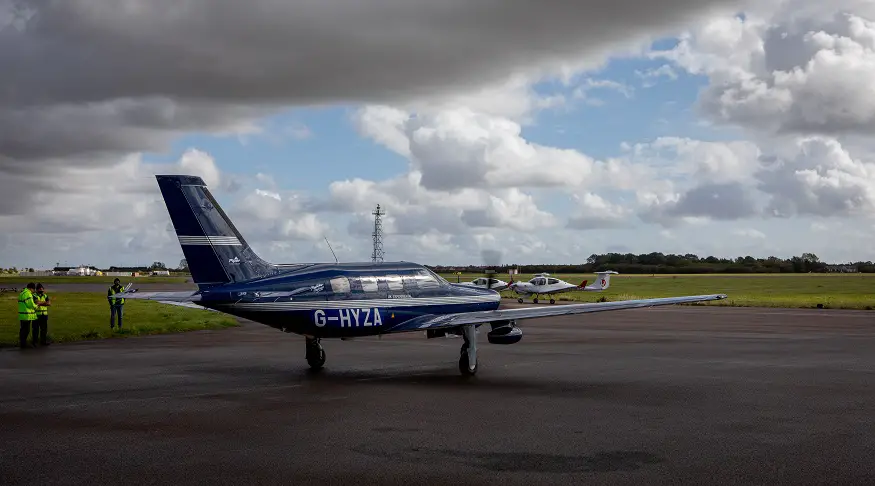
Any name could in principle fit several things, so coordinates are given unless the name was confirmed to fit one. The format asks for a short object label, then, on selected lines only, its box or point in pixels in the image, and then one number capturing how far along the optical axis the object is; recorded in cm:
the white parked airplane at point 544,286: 6712
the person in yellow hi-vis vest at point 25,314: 2583
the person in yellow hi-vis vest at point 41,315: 2648
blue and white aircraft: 1791
